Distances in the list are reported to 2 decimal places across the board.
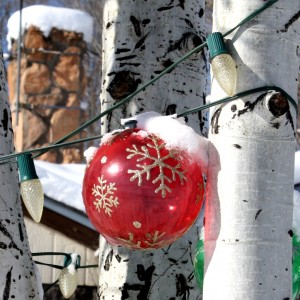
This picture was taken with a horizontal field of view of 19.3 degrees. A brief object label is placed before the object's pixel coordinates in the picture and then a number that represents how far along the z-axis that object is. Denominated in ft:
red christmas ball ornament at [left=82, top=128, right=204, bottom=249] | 7.32
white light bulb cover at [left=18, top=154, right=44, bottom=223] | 7.94
